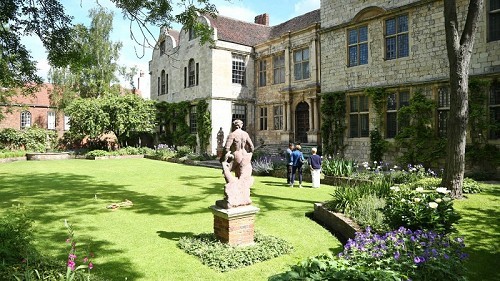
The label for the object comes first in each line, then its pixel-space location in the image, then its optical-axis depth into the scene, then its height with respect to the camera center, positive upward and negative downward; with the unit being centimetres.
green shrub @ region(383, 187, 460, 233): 547 -126
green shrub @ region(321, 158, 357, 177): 1330 -118
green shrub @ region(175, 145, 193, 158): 2433 -88
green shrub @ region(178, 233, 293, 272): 549 -196
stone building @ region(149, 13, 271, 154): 2477 +525
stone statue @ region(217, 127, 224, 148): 2441 +13
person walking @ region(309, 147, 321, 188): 1265 -109
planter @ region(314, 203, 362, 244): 657 -182
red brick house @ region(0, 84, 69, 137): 3656 +301
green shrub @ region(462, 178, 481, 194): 1012 -149
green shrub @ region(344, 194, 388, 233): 644 -155
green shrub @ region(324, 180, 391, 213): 779 -132
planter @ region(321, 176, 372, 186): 1224 -160
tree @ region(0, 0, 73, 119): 851 +277
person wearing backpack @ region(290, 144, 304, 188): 1297 -89
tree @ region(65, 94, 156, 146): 2778 +211
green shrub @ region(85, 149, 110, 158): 2617 -102
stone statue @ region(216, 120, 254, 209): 620 -55
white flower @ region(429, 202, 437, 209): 513 -102
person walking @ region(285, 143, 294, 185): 1316 -93
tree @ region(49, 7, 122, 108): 3509 +731
